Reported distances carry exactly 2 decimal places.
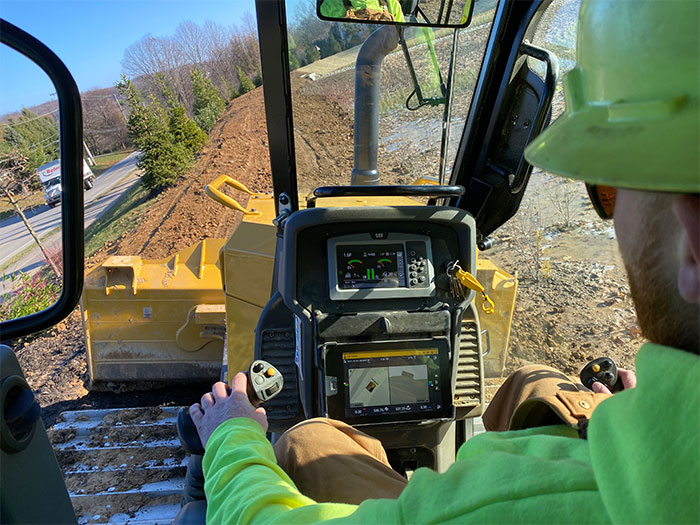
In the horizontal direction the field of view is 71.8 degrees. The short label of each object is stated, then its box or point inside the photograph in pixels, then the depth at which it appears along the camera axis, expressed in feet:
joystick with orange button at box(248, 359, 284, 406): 4.84
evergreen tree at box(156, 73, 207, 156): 59.82
